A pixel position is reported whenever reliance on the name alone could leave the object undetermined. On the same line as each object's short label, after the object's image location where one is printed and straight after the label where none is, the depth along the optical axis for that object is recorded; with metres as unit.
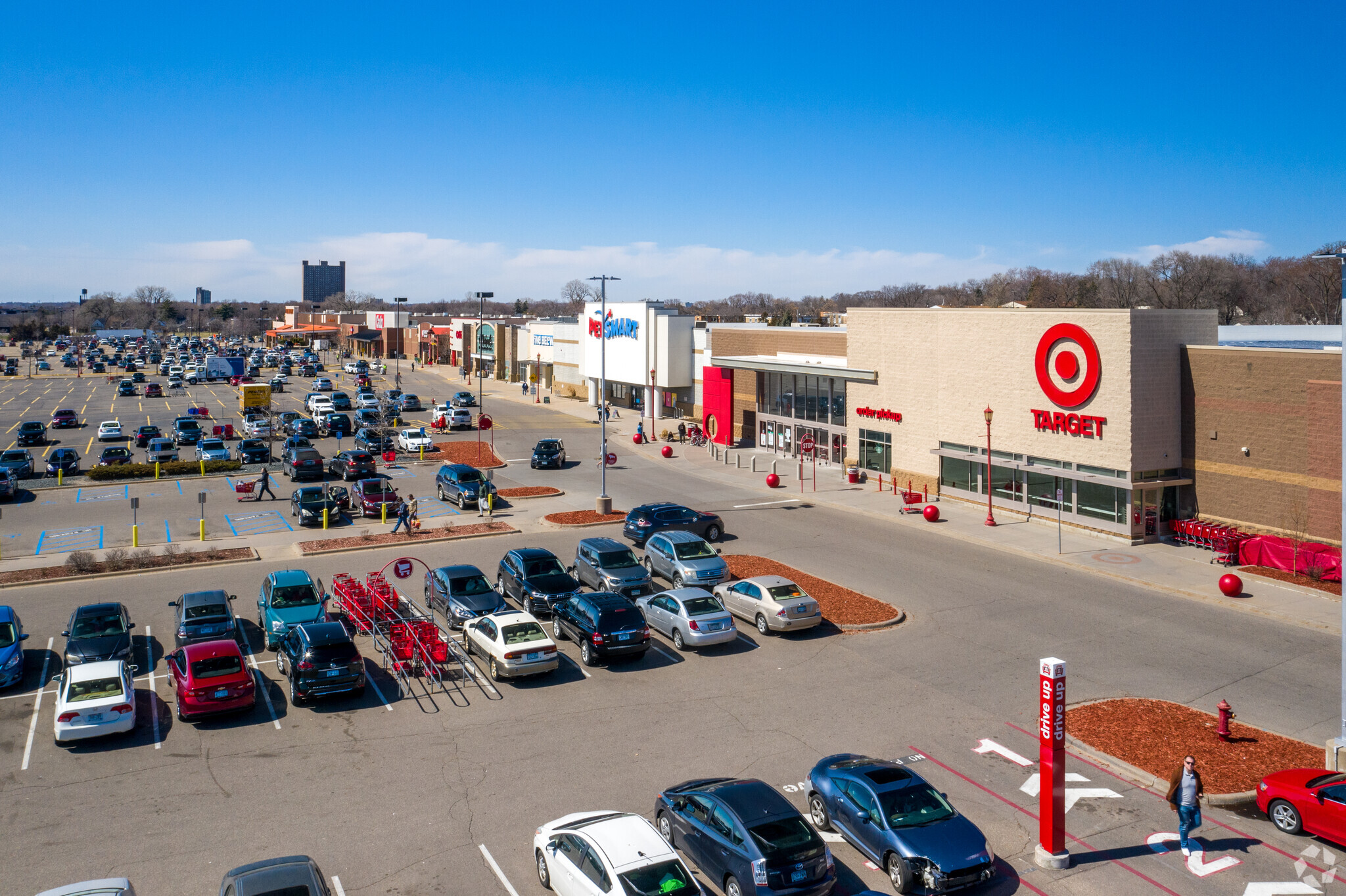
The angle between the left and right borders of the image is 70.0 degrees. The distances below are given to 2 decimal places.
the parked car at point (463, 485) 39.62
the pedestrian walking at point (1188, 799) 13.65
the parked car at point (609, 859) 11.13
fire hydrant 17.45
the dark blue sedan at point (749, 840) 12.00
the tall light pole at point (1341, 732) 14.62
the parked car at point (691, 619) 22.61
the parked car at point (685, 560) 27.31
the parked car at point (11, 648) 20.09
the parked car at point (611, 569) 26.48
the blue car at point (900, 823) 12.53
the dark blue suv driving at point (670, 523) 33.81
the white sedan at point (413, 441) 55.09
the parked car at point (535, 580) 25.09
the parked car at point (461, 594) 23.92
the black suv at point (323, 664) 19.19
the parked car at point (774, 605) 23.58
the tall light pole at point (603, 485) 38.19
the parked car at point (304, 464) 45.59
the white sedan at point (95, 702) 17.19
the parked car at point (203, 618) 21.61
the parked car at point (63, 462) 46.75
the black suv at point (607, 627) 21.62
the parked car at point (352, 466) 46.09
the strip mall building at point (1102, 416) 29.97
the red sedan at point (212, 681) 18.23
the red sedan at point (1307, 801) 13.84
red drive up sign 13.41
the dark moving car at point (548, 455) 50.12
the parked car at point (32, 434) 57.34
